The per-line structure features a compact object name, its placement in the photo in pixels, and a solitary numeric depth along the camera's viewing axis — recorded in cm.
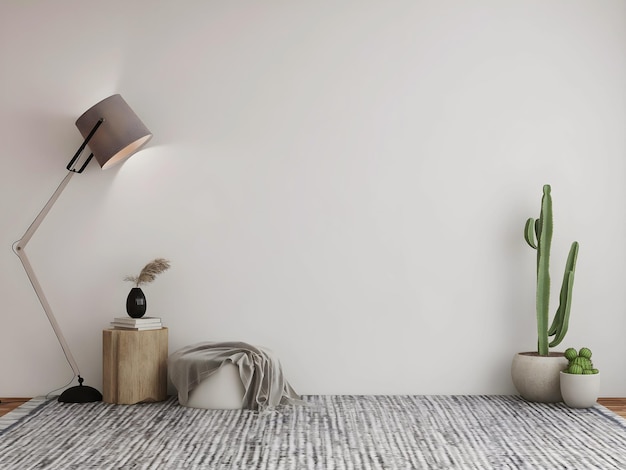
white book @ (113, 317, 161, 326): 402
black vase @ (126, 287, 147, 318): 407
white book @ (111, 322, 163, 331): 403
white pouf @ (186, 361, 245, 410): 387
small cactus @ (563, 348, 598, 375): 390
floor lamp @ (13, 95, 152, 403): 407
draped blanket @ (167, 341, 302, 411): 386
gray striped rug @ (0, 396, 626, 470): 292
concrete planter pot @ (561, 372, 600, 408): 387
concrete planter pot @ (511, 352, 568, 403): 400
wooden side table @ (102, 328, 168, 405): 398
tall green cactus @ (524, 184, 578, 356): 412
